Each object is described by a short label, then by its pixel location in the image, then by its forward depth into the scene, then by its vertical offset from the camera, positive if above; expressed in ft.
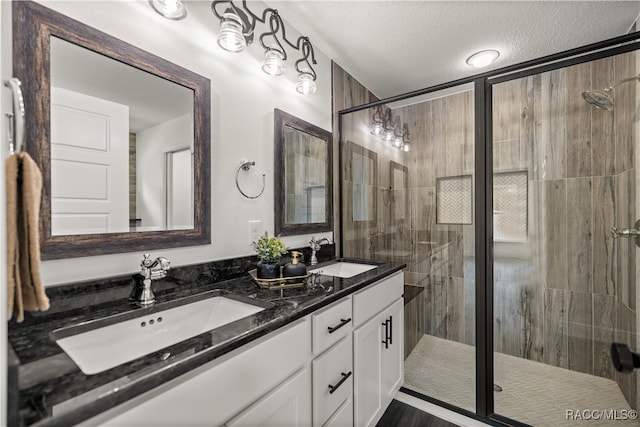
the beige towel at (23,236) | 1.48 -0.12
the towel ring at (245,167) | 4.94 +0.79
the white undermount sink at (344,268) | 6.46 -1.31
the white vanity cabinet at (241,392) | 2.03 -1.52
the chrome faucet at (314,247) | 6.38 -0.79
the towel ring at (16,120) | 1.50 +0.50
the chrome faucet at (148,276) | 3.43 -0.76
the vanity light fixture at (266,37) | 4.18 +2.84
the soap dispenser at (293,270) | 4.29 -0.87
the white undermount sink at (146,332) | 2.70 -1.31
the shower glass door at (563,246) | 5.11 -0.69
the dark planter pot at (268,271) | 4.24 -0.87
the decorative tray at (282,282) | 4.16 -1.03
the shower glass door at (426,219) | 6.22 -0.19
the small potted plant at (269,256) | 4.25 -0.68
